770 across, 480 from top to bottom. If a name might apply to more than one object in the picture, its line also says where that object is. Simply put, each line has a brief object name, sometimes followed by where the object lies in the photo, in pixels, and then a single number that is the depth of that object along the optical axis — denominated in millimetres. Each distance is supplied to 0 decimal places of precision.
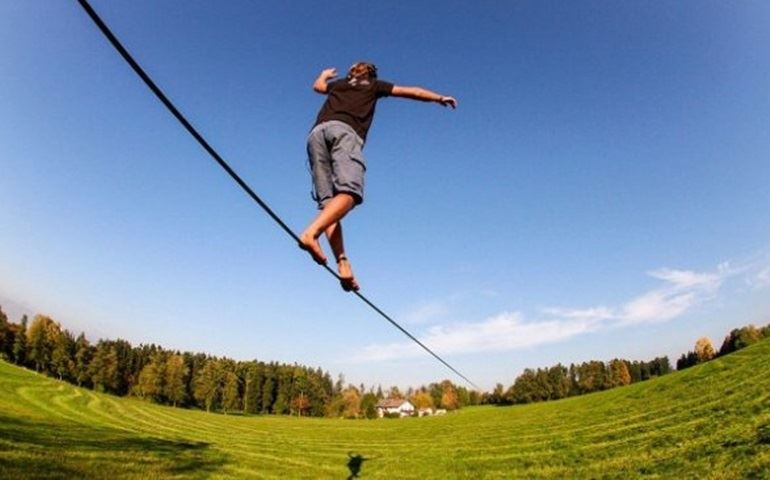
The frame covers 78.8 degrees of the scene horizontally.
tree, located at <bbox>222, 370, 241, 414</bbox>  112375
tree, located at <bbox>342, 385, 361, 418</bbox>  124094
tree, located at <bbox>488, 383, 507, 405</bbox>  140625
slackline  2148
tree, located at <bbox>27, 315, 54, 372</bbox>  99875
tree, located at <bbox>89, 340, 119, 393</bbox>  103438
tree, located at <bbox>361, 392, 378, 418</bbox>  113688
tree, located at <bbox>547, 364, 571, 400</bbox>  124938
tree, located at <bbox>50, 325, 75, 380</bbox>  100000
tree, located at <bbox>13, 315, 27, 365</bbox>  100438
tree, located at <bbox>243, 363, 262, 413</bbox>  121562
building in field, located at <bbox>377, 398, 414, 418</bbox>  155875
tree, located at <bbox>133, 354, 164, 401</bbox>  105500
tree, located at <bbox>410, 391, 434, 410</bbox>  152500
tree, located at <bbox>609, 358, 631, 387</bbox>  126875
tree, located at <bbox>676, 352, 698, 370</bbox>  102312
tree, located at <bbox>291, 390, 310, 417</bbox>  128138
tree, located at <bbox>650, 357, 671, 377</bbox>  145625
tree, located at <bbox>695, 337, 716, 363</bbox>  99750
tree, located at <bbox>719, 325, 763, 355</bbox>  76312
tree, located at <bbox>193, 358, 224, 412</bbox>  108875
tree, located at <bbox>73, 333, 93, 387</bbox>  101875
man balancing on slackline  4098
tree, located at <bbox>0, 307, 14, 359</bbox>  98688
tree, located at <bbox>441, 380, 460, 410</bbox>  148500
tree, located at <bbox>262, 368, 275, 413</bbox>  124400
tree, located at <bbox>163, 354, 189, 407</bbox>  107731
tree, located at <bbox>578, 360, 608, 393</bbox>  126938
